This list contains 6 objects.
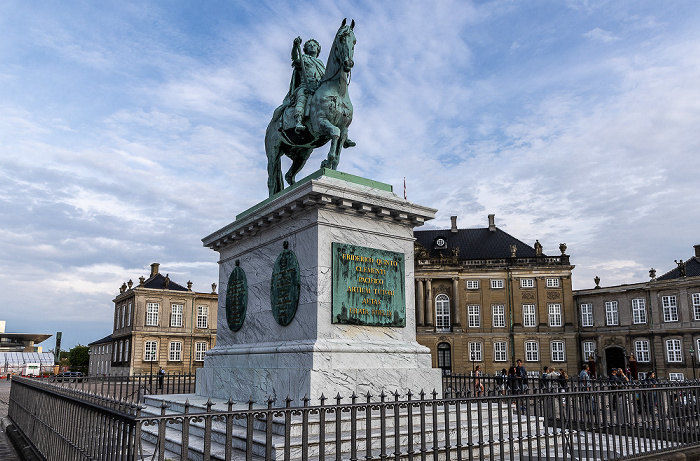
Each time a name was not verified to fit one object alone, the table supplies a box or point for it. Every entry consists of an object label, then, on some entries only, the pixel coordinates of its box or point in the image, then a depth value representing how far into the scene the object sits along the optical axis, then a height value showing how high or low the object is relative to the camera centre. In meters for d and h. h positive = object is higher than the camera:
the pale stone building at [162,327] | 54.97 +1.21
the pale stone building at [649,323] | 46.50 +1.30
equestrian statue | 8.88 +3.85
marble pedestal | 7.54 +0.29
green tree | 85.31 -2.71
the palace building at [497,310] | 54.59 +2.76
